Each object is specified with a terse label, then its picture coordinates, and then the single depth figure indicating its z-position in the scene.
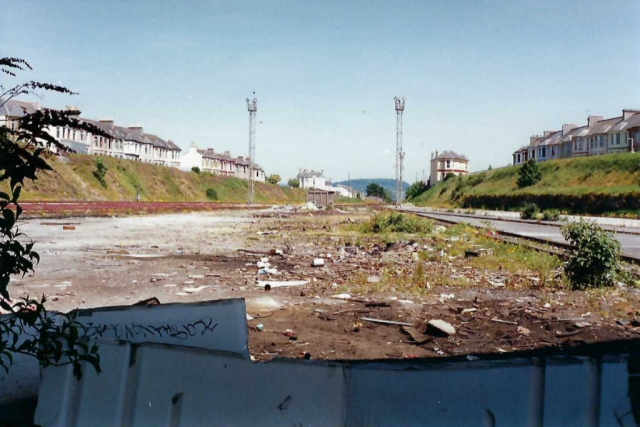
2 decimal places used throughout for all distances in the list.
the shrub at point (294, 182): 169.51
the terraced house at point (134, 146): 82.81
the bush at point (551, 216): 33.03
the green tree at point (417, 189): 104.50
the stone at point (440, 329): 5.57
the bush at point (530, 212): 35.70
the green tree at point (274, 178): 133.38
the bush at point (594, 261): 8.51
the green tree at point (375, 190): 154.38
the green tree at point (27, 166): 2.40
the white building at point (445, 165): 111.50
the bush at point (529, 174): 60.06
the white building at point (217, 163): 114.12
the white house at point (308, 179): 196.50
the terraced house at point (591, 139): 66.00
